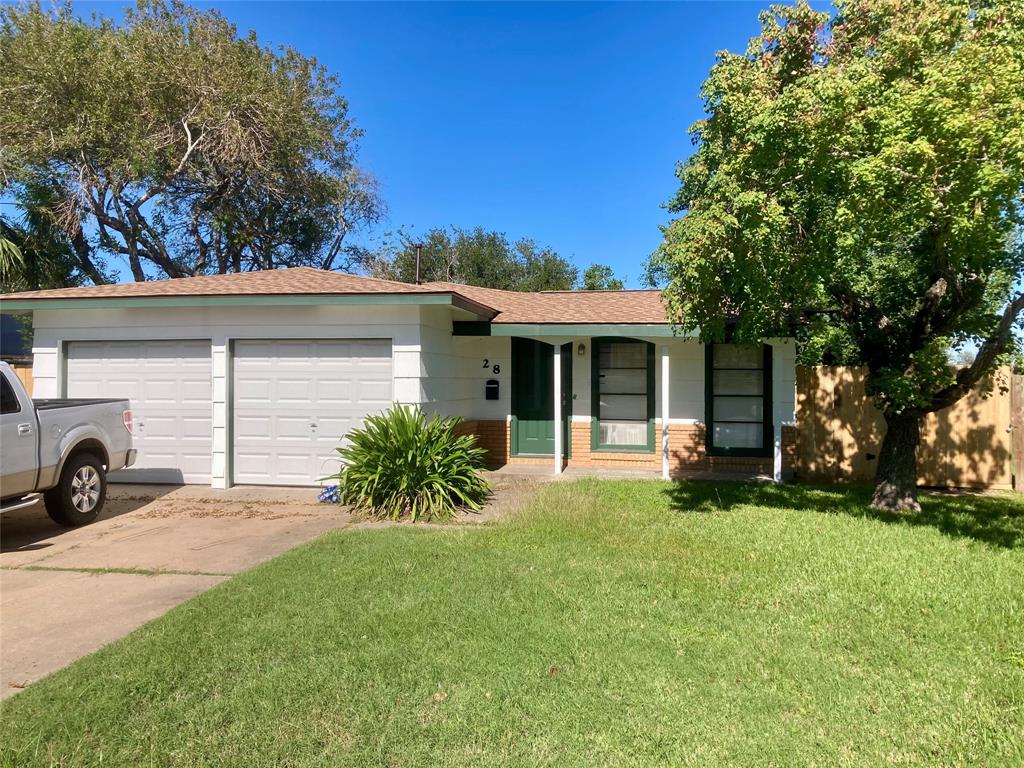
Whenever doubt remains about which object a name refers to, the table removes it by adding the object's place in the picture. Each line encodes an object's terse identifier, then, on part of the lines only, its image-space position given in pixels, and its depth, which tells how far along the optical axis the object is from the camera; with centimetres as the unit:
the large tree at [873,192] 552
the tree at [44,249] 1676
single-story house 961
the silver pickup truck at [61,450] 665
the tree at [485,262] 3384
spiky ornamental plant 797
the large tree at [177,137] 1798
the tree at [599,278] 3834
